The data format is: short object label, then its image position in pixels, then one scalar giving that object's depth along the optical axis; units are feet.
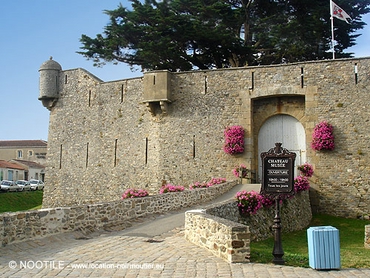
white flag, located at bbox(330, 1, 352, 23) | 71.82
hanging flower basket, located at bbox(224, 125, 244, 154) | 68.54
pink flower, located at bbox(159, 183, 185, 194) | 61.21
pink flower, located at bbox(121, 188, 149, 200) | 58.18
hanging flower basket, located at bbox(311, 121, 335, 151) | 64.28
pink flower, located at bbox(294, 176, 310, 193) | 60.16
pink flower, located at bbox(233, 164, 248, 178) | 68.45
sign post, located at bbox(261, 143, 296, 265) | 30.63
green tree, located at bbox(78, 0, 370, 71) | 89.92
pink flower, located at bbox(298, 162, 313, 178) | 65.10
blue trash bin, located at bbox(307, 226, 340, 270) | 27.07
